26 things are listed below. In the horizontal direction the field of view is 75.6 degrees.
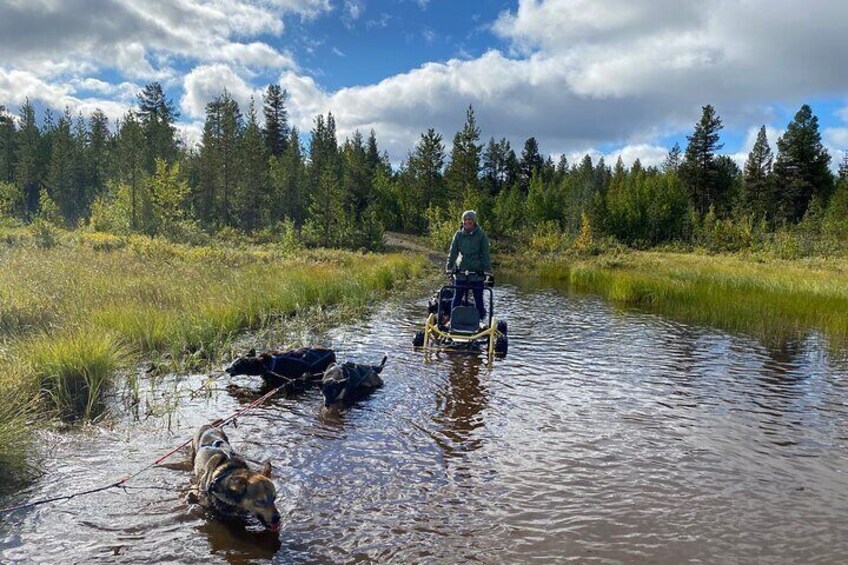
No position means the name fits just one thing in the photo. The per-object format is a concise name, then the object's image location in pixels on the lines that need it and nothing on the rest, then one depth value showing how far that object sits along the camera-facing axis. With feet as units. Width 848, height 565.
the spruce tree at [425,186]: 216.13
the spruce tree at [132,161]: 134.21
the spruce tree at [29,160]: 215.51
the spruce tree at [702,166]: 212.43
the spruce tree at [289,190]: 184.65
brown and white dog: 14.48
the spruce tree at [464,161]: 203.00
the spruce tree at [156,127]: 198.16
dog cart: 33.42
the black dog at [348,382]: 25.34
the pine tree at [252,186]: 176.96
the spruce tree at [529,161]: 308.32
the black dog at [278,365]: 27.76
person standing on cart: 36.27
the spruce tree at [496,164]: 294.97
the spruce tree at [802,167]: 201.98
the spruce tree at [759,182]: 207.21
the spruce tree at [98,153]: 217.15
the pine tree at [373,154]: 286.83
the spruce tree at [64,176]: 207.82
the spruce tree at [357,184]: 191.11
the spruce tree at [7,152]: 226.79
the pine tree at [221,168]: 178.61
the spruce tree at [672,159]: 319.68
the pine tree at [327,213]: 153.99
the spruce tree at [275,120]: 259.60
